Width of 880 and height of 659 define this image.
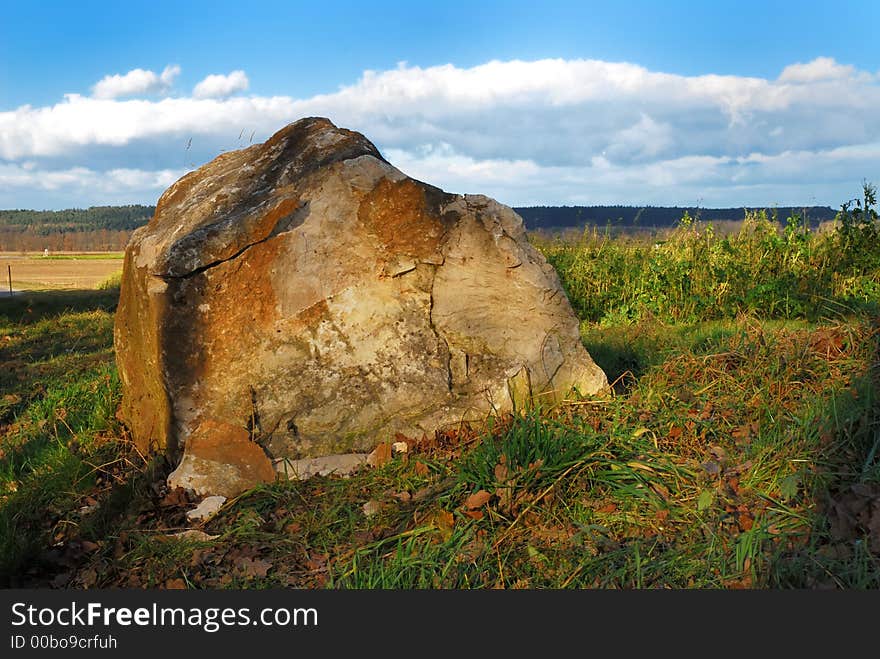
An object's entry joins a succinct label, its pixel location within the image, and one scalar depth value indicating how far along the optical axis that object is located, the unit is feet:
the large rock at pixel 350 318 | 15.48
